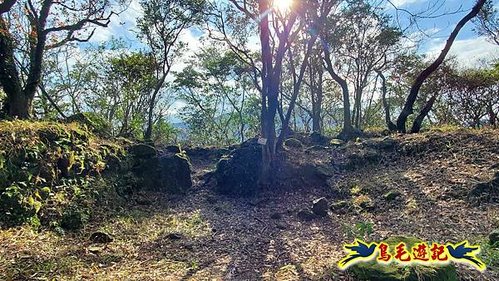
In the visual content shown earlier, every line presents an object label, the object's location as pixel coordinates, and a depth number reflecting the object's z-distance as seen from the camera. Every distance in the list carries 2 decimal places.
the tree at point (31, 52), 5.96
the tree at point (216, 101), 18.34
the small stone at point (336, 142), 9.86
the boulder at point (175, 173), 7.34
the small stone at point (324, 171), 7.54
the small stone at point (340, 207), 5.86
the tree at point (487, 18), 11.88
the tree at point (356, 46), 12.40
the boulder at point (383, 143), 7.94
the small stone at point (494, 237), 3.36
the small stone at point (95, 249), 3.75
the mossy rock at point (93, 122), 6.64
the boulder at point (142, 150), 7.38
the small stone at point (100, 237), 4.15
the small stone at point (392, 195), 5.70
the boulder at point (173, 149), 9.44
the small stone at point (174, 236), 4.68
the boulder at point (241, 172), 7.38
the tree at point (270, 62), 7.41
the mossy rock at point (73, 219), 4.39
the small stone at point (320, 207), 5.65
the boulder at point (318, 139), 11.45
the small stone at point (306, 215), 5.60
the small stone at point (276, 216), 5.82
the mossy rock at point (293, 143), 9.77
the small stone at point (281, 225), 5.22
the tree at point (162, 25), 11.78
